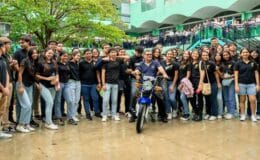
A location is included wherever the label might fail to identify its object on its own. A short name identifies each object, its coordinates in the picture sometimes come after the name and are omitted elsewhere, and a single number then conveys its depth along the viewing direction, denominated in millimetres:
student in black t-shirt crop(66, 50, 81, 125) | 6147
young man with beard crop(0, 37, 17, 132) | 4973
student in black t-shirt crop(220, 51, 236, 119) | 6406
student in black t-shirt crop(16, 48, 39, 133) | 5238
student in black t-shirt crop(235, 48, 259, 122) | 6138
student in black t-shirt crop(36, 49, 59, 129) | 5560
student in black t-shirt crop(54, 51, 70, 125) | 5995
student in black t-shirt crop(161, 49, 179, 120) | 6387
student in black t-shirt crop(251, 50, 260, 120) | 6284
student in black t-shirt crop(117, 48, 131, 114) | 6777
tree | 10506
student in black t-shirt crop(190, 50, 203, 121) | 6320
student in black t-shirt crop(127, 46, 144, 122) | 6507
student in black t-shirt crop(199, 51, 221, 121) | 6269
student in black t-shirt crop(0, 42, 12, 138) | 4848
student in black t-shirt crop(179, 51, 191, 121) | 6399
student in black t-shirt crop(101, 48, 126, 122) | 6369
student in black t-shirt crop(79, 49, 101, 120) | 6552
